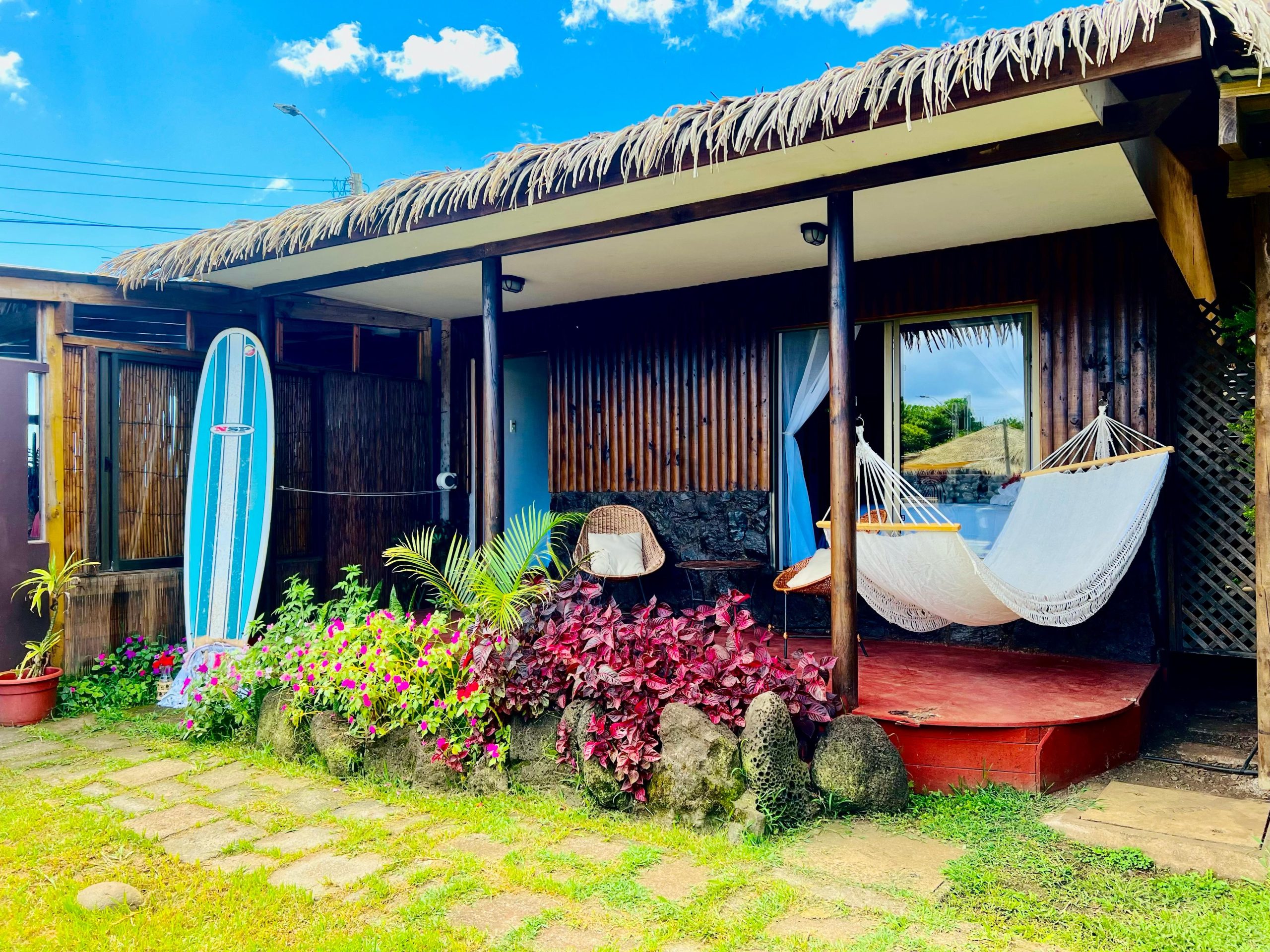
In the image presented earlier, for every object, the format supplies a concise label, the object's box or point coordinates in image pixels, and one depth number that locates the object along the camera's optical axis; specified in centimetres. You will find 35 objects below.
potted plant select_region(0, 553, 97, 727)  423
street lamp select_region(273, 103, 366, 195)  941
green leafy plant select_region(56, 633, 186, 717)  453
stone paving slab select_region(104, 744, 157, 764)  371
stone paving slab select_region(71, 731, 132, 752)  389
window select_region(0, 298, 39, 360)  460
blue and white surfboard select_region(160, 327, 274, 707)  487
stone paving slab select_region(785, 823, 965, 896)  240
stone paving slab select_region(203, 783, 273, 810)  314
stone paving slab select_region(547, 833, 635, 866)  260
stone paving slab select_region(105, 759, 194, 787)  341
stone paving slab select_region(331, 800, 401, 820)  299
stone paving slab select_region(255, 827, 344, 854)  273
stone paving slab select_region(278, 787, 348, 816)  307
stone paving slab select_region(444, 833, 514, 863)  263
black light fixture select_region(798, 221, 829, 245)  403
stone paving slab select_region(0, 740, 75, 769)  365
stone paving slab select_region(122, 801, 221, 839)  289
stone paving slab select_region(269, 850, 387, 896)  246
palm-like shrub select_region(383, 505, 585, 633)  345
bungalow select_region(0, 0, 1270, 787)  296
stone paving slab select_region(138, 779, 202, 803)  321
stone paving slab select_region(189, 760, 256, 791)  337
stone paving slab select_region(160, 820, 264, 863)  270
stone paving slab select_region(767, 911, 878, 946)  210
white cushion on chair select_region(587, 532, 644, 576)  532
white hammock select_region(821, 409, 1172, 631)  341
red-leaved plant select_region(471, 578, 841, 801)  296
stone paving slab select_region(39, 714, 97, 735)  418
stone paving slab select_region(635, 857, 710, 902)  235
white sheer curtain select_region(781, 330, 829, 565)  518
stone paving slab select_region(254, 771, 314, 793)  333
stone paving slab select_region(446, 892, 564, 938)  220
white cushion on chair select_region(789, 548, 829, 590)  390
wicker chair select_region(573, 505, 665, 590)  551
